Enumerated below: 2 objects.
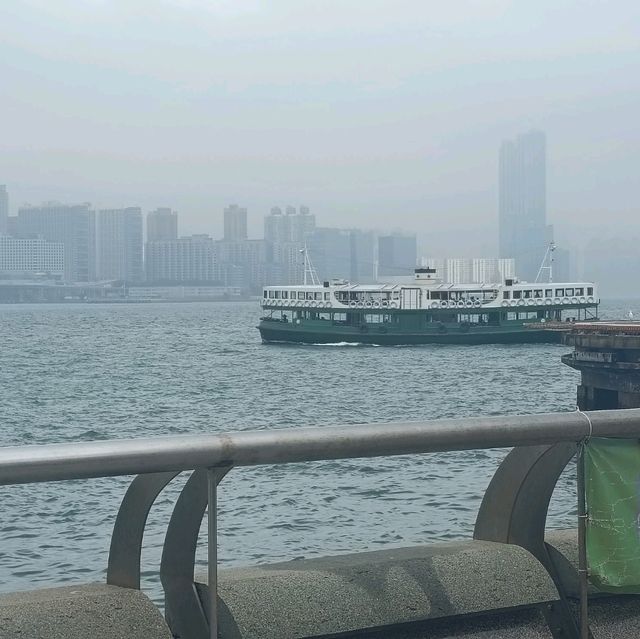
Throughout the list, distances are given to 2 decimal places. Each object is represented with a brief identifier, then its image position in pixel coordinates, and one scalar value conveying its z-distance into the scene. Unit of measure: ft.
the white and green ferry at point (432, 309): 266.16
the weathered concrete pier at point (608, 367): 104.81
